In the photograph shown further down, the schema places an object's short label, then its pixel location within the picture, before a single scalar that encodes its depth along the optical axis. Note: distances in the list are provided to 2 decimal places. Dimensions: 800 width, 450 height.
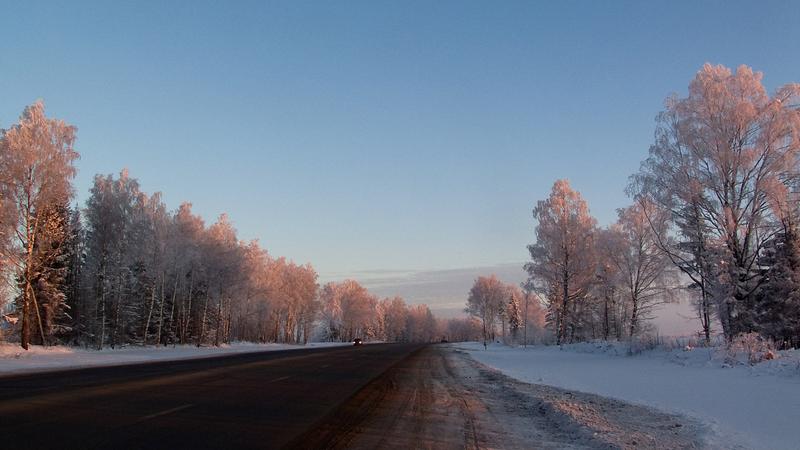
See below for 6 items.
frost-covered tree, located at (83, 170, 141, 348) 46.41
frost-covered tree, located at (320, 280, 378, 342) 123.00
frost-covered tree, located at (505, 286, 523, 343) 119.71
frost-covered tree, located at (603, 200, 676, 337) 47.22
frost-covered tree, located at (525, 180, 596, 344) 52.06
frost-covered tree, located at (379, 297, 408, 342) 176.12
